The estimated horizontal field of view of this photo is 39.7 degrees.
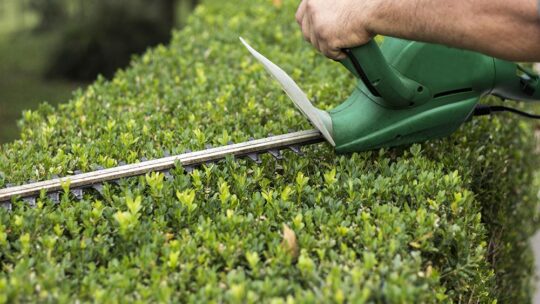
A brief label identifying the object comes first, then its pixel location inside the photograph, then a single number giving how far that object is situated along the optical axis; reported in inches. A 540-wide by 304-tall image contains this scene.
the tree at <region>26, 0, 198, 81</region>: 359.6
